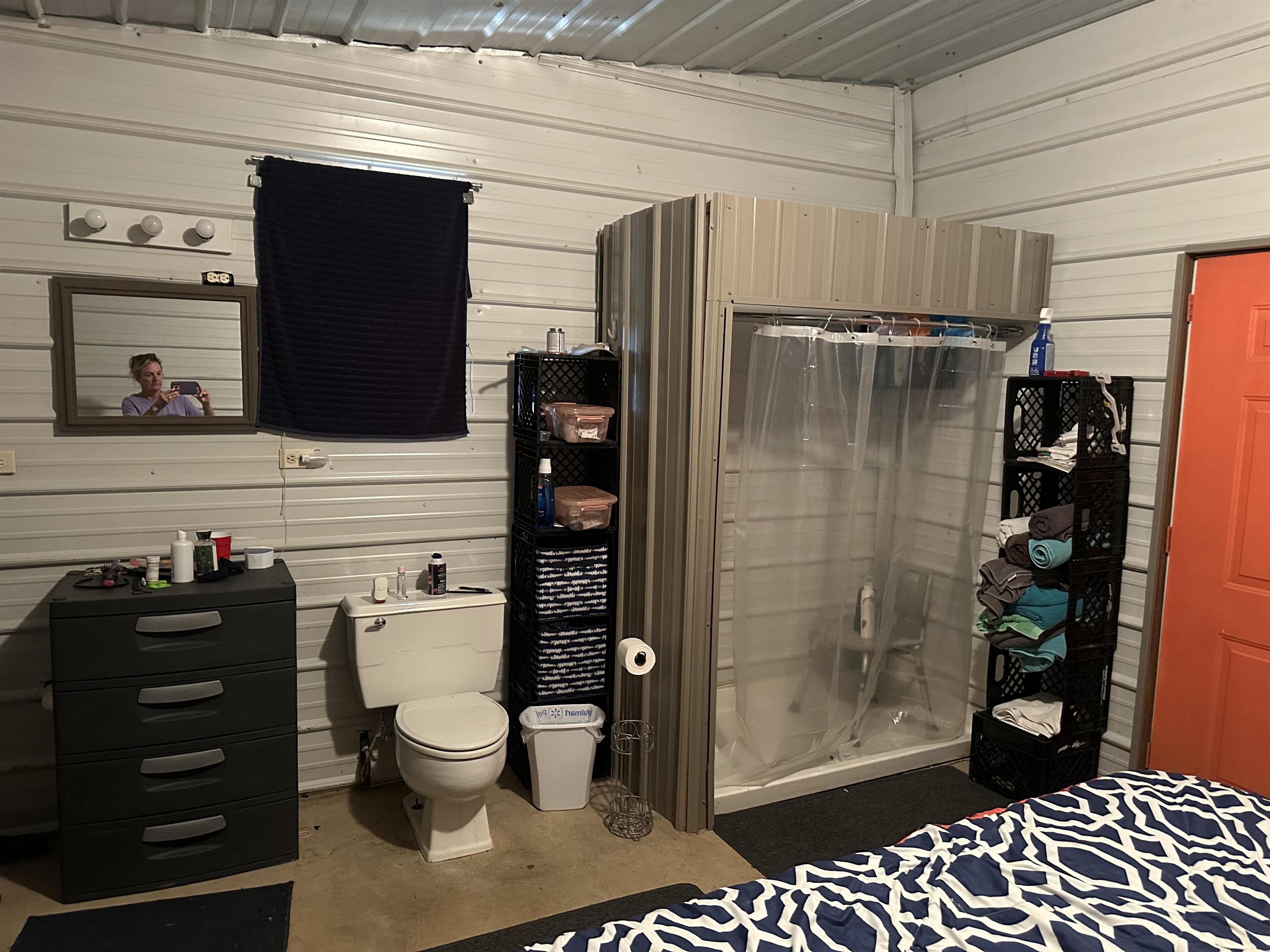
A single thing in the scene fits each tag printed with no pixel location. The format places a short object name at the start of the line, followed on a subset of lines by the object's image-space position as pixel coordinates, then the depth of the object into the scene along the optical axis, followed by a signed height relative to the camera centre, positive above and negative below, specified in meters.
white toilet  2.86 -1.17
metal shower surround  3.02 +0.21
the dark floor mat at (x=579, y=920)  2.52 -1.59
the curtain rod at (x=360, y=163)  3.14 +0.76
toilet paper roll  3.21 -1.00
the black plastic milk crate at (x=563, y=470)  3.36 -0.36
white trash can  3.27 -1.38
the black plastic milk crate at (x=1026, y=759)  3.26 -1.37
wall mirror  2.91 +0.03
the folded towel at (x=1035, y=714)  3.27 -1.20
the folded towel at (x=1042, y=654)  3.23 -0.96
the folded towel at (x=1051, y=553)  3.19 -0.57
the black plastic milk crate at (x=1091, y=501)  3.16 -0.39
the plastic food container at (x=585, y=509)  3.34 -0.49
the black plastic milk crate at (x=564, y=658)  3.38 -1.08
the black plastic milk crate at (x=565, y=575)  3.35 -0.75
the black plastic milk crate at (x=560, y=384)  3.35 -0.02
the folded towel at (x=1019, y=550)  3.30 -0.58
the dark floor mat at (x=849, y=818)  3.04 -1.57
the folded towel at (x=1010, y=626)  3.25 -0.87
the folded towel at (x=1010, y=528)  3.35 -0.51
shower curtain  3.28 -0.58
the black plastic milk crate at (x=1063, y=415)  3.13 -0.07
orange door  2.90 -0.48
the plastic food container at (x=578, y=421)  3.29 -0.16
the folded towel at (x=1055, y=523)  3.22 -0.46
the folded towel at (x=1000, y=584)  3.26 -0.70
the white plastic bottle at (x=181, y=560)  2.85 -0.62
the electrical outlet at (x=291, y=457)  3.23 -0.32
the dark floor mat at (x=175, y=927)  2.47 -1.61
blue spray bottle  3.43 +0.18
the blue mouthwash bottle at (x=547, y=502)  3.33 -0.46
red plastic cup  3.01 -0.60
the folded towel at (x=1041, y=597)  3.23 -0.74
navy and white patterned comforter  1.63 -0.99
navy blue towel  3.12 +0.26
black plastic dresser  2.64 -1.13
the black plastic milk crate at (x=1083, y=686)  3.26 -1.08
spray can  3.37 -0.76
